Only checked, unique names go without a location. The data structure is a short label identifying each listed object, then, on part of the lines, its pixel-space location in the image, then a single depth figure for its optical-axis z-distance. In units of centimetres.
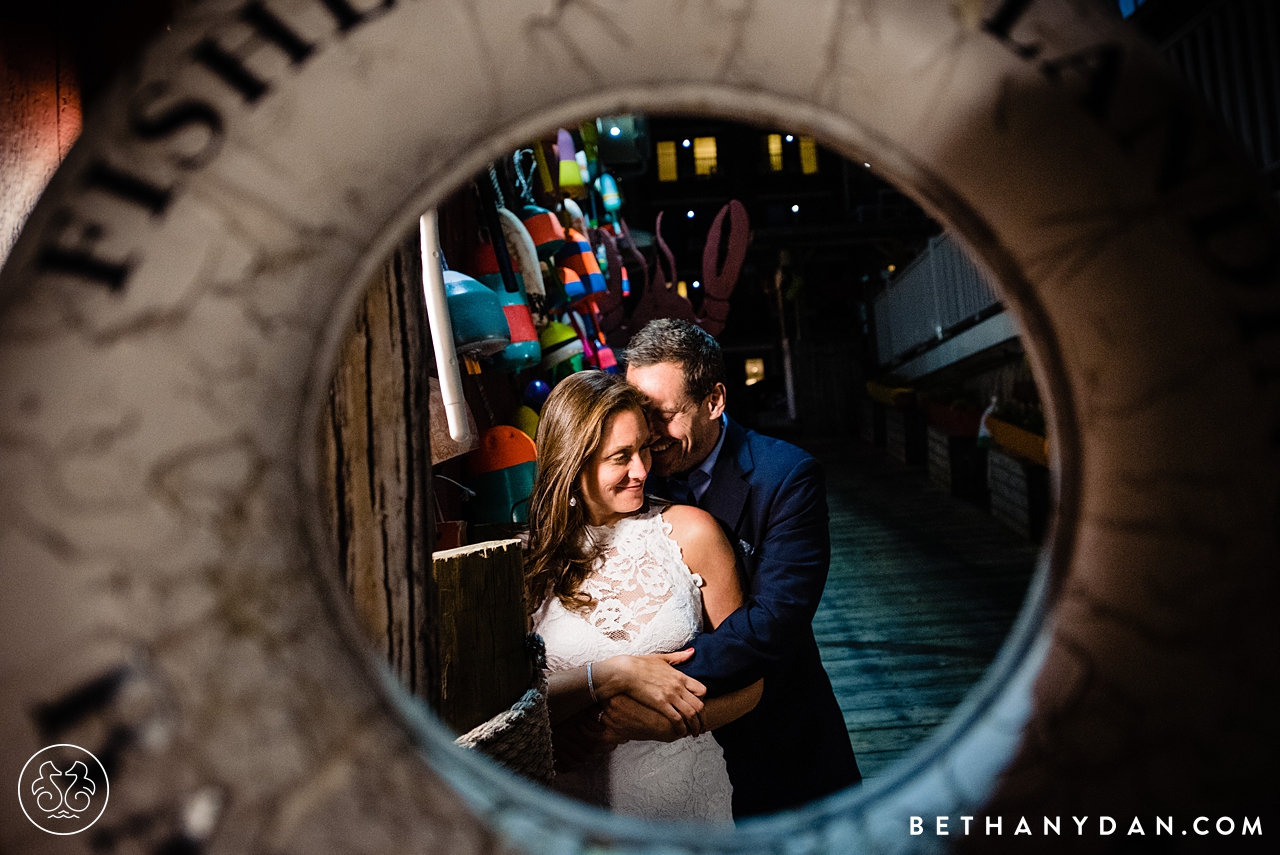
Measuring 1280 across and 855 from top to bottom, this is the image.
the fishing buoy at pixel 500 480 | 185
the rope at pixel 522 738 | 97
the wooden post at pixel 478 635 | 100
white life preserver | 47
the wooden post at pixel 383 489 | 71
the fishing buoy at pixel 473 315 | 150
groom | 159
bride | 142
